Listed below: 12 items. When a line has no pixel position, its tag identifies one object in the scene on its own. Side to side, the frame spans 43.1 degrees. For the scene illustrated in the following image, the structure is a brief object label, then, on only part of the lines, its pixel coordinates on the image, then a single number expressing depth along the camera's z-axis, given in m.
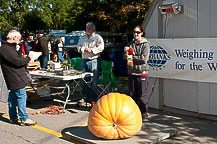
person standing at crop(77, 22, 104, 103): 6.98
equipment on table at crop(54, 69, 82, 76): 6.65
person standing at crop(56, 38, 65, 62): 19.89
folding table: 6.46
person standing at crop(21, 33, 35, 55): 10.80
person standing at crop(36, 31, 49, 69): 10.03
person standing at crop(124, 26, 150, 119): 5.65
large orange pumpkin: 4.52
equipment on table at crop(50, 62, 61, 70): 7.29
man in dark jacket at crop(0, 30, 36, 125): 5.50
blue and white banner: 5.53
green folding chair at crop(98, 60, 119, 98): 7.65
